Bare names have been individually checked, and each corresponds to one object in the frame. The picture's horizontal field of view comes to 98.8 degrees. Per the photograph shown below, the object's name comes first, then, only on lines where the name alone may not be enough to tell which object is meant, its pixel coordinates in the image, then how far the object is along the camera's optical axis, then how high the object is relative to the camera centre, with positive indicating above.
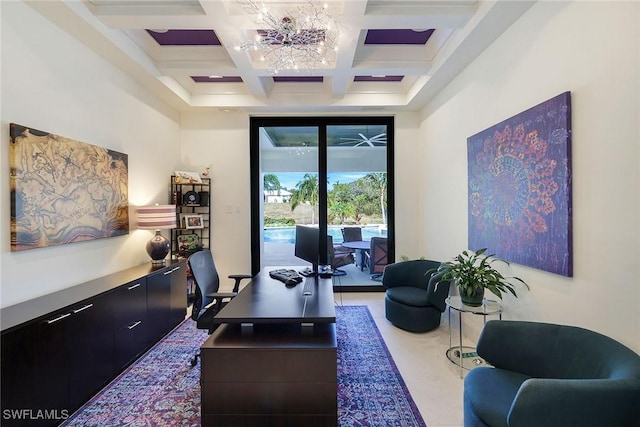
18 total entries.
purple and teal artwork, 1.82 +0.17
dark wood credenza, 1.59 -0.95
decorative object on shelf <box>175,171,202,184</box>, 4.05 +0.49
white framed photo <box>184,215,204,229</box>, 4.11 -0.18
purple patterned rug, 1.90 -1.45
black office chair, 2.44 -0.78
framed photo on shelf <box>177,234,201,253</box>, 4.12 -0.50
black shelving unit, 4.09 -0.13
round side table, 2.33 -1.34
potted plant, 2.29 -0.62
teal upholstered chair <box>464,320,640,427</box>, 1.18 -0.85
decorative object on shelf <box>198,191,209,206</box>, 4.23 +0.20
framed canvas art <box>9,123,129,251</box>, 1.95 +0.17
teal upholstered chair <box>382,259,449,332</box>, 3.08 -1.02
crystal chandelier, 2.25 +1.55
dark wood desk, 1.65 -1.06
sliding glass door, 4.64 +0.34
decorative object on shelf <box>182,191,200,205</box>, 4.09 +0.18
